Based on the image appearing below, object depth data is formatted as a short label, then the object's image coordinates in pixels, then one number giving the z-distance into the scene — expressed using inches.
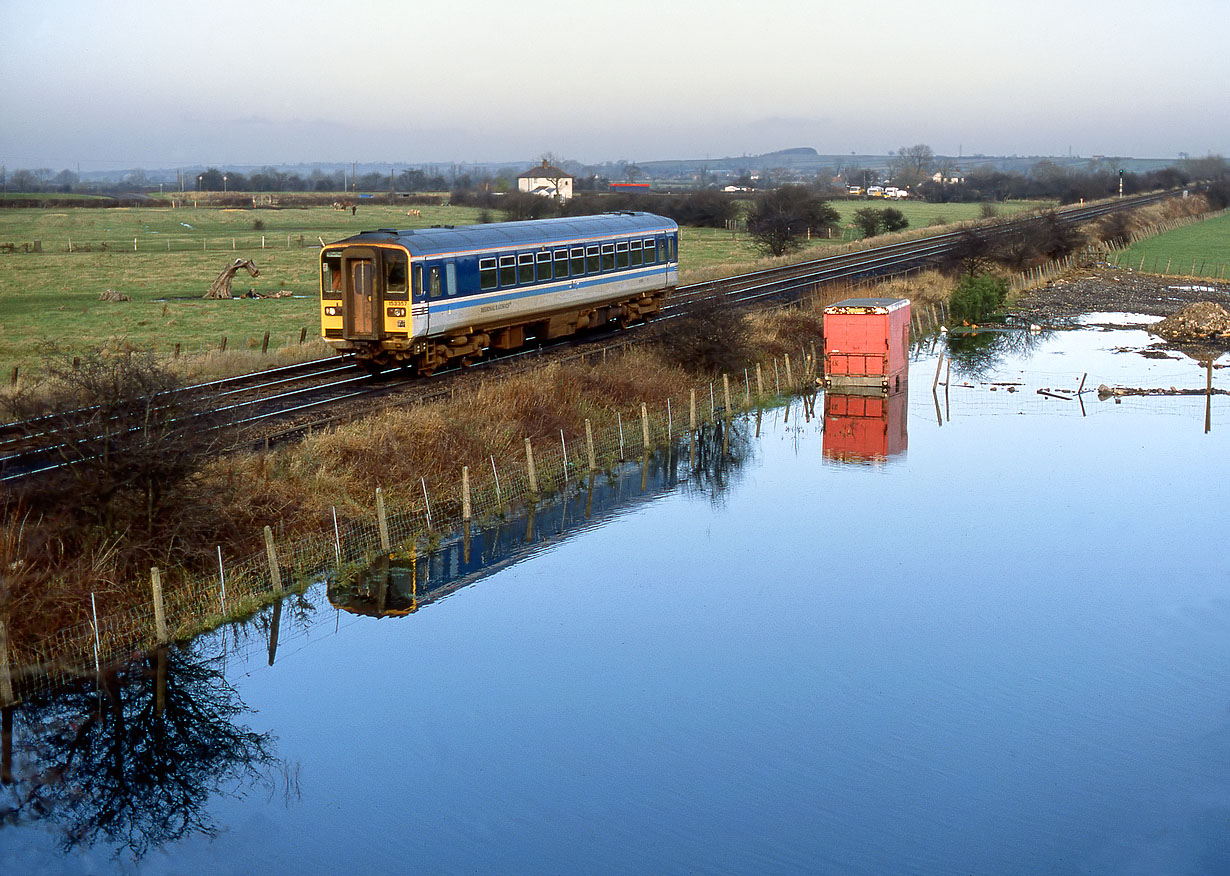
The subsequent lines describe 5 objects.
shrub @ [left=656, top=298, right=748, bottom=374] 1374.3
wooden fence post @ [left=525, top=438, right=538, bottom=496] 933.2
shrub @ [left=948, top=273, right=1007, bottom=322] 2049.7
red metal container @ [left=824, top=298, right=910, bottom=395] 1380.4
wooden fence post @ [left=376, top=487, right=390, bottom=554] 780.0
